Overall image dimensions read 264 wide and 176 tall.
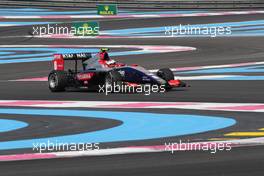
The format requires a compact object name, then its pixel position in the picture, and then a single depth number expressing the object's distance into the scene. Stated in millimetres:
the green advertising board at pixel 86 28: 40356
